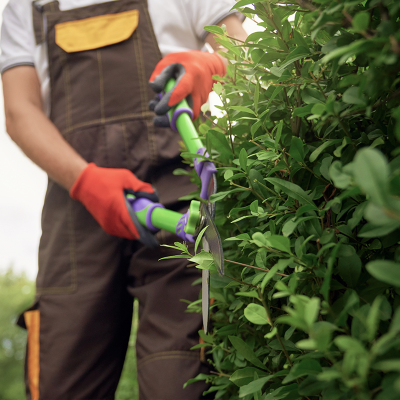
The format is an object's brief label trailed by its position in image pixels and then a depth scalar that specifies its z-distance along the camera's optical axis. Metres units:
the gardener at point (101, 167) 0.94
